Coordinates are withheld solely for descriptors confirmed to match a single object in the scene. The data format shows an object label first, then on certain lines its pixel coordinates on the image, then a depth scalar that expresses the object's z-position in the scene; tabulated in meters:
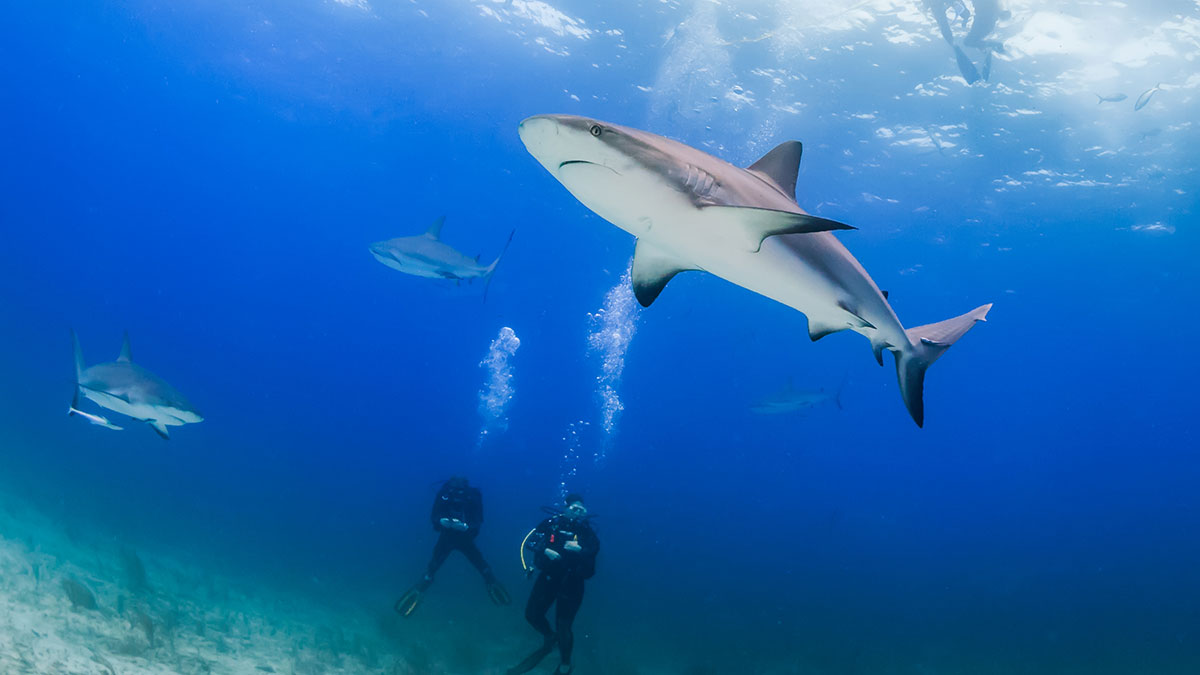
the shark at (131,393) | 6.76
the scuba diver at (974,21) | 12.91
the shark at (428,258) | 10.30
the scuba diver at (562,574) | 9.14
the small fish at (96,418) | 6.60
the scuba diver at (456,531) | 11.45
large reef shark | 2.31
